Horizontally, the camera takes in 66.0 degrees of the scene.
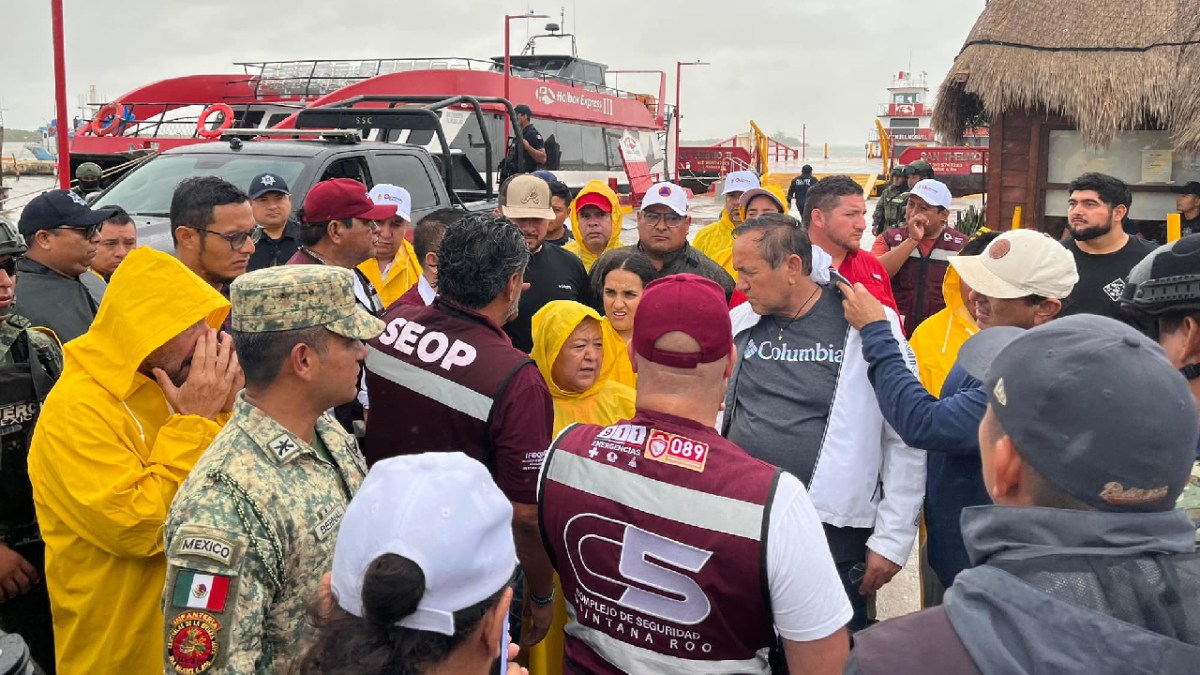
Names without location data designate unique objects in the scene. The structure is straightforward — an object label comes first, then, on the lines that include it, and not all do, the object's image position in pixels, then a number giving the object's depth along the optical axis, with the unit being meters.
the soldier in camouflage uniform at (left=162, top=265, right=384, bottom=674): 1.81
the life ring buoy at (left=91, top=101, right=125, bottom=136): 12.77
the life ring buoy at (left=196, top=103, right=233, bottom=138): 11.26
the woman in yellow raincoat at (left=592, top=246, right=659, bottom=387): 4.26
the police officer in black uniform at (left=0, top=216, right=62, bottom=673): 2.73
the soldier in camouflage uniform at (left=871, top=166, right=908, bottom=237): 9.78
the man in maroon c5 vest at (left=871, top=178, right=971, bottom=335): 5.79
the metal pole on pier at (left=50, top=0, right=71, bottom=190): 7.34
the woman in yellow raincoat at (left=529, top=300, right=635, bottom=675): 3.45
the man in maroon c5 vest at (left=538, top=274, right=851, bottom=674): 1.93
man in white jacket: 3.01
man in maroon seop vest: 2.73
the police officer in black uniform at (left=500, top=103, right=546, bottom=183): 10.84
